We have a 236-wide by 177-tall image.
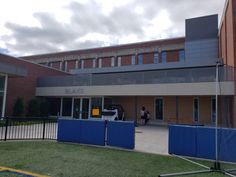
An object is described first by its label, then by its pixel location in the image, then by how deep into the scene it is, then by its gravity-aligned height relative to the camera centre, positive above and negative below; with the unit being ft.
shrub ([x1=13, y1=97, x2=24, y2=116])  66.18 -0.88
